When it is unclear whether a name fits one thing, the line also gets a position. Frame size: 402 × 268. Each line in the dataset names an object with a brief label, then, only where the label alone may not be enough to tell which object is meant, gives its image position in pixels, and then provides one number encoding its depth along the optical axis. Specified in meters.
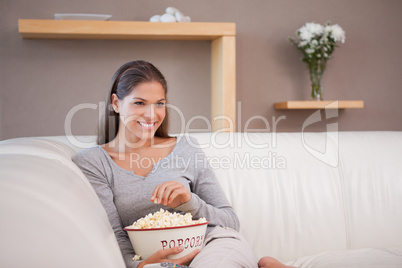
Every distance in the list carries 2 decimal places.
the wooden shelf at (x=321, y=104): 3.80
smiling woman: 1.58
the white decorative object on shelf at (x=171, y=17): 3.54
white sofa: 1.94
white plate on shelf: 3.43
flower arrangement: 3.76
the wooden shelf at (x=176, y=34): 3.40
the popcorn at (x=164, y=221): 1.39
